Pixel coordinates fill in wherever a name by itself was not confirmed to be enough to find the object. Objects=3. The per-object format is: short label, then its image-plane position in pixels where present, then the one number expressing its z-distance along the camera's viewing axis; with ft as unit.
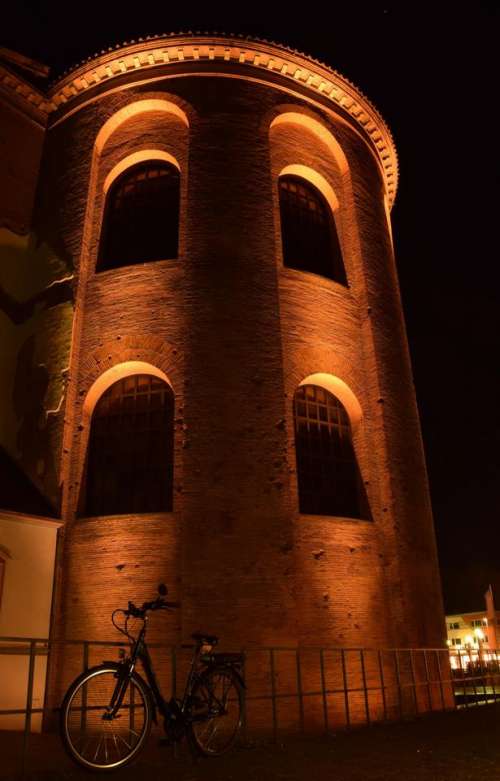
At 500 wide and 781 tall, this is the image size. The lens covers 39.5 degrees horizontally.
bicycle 18.40
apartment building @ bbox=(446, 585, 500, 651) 131.75
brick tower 35.78
